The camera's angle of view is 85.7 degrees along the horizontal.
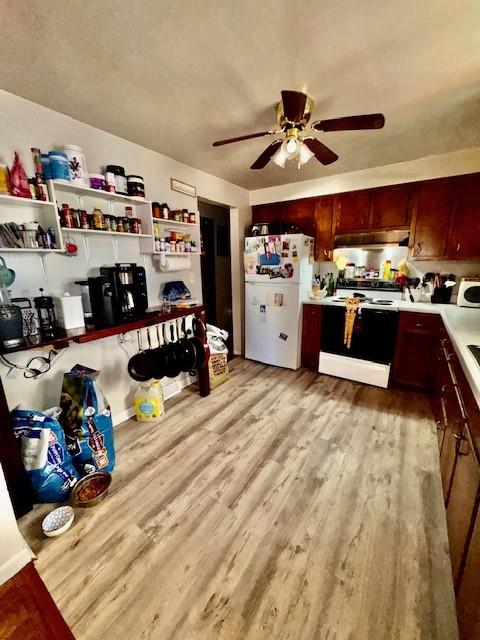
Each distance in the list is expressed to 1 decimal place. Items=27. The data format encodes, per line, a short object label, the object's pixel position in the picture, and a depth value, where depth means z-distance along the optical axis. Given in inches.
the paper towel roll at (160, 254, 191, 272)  93.9
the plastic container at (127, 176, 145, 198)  80.8
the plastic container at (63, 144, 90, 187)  65.6
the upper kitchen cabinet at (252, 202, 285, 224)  137.9
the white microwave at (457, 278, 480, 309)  96.4
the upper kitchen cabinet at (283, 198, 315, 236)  129.5
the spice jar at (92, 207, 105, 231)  73.0
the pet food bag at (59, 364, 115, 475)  64.5
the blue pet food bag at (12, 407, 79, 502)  57.1
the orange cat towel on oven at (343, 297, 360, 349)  109.6
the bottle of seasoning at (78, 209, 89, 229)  70.2
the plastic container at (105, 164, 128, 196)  75.7
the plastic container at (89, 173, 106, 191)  71.2
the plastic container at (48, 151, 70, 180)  63.3
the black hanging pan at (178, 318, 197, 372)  91.8
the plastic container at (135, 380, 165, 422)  89.4
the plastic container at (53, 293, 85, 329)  65.7
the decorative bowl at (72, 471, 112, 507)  59.0
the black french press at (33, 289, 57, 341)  63.6
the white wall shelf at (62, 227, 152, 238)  68.3
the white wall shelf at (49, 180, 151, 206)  65.5
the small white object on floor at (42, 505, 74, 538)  52.4
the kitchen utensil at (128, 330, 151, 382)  84.8
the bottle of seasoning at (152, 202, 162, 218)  90.0
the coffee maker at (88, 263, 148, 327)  71.1
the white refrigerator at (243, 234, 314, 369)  119.3
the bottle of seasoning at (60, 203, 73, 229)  66.3
